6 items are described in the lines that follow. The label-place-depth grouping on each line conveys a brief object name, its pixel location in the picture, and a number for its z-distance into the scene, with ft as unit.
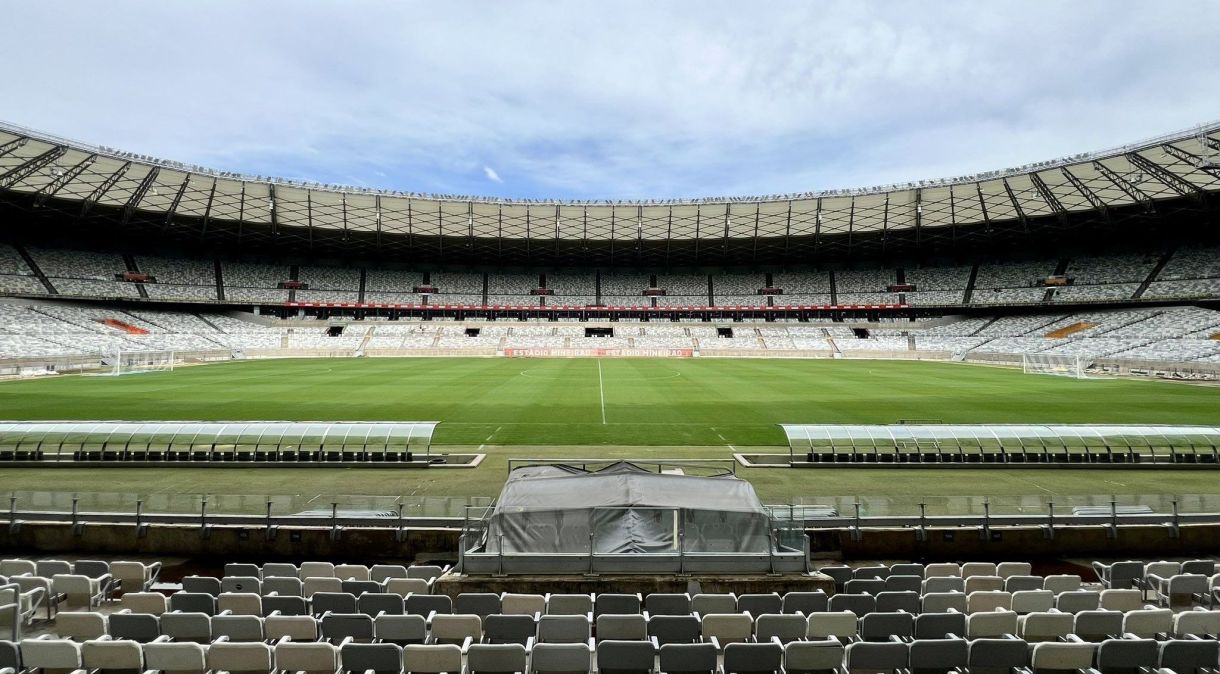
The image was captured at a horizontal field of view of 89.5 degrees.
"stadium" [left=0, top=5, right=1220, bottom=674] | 22.22
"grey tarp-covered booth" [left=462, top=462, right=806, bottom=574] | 28.84
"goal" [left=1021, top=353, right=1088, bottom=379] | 169.48
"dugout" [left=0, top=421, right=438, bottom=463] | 61.87
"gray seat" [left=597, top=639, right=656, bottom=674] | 18.76
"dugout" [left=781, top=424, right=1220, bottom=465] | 62.49
